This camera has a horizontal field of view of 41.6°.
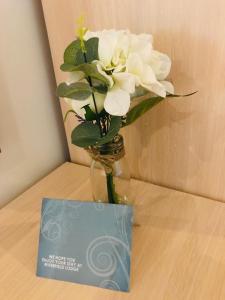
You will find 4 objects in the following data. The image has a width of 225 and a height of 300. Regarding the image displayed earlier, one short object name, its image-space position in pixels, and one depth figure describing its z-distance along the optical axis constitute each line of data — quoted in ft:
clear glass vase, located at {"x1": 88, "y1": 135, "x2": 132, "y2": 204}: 1.96
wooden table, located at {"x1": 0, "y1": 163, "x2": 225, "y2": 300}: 1.91
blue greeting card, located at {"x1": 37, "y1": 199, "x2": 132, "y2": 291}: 1.93
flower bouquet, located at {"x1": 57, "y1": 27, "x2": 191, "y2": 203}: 1.59
